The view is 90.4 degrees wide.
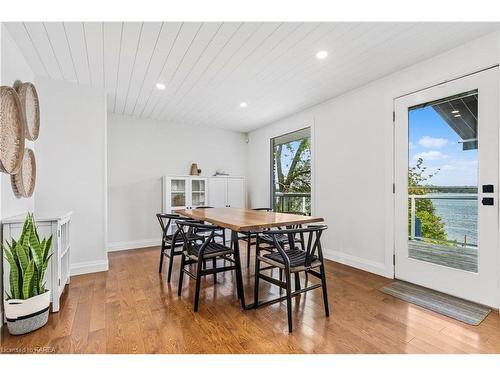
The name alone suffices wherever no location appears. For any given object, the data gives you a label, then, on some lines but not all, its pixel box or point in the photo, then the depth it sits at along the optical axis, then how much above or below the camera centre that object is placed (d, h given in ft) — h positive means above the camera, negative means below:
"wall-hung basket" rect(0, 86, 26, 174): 6.05 +1.51
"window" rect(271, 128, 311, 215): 13.94 +0.92
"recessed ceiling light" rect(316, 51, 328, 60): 7.73 +4.20
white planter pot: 5.75 -2.99
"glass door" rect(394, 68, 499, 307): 6.98 -0.02
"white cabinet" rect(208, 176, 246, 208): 15.97 -0.31
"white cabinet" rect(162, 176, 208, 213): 14.55 -0.29
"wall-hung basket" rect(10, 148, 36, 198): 7.18 +0.31
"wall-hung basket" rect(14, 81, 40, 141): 7.27 +2.57
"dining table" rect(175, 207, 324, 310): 6.60 -1.01
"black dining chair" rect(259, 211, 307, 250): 8.58 -1.98
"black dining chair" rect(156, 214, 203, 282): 8.85 -2.10
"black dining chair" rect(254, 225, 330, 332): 5.99 -1.96
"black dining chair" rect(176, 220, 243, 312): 7.03 -1.98
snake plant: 5.90 -1.83
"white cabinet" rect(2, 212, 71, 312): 6.38 -1.40
